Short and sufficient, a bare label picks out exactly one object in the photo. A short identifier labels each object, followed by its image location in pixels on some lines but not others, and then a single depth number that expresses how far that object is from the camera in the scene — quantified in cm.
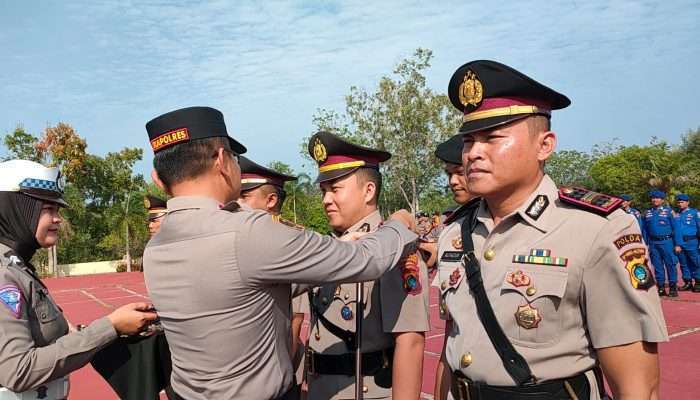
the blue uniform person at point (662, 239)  1040
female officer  218
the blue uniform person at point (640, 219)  1159
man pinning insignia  185
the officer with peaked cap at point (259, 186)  435
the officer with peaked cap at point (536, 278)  166
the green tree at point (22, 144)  2292
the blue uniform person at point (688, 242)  1048
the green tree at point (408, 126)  2745
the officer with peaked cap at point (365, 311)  244
